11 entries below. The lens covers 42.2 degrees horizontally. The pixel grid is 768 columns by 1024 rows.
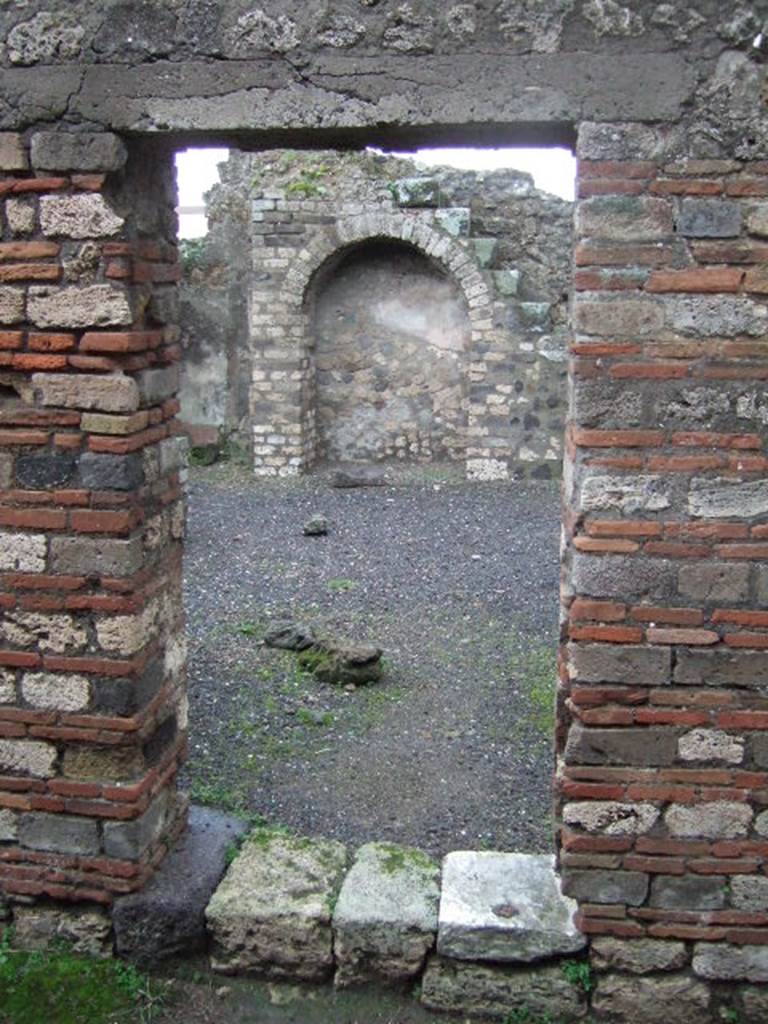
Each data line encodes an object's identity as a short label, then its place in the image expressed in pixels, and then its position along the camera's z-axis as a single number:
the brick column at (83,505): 3.22
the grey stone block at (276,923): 3.46
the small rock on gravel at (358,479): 11.23
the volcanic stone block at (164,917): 3.51
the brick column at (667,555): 2.93
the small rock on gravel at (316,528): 9.39
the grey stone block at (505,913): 3.32
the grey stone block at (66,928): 3.59
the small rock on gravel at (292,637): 6.50
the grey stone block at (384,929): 3.39
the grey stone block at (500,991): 3.33
